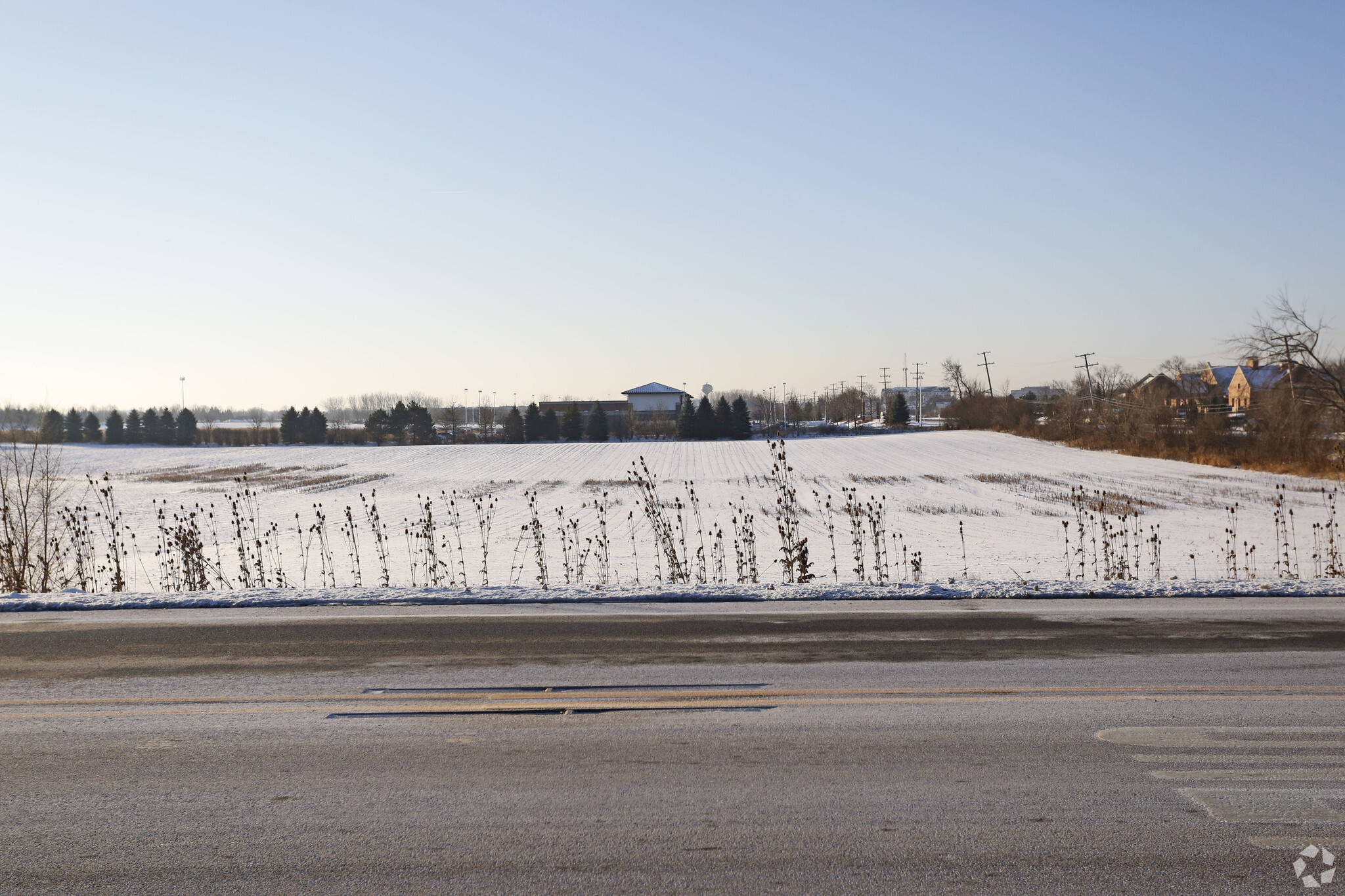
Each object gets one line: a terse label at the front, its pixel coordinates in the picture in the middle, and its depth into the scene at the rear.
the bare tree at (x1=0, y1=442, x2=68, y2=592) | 13.41
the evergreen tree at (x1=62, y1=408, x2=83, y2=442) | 101.94
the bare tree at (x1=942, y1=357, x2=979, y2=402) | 156.12
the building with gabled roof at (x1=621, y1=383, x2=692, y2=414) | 144.00
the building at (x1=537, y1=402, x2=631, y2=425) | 121.38
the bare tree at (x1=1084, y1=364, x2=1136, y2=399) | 95.00
